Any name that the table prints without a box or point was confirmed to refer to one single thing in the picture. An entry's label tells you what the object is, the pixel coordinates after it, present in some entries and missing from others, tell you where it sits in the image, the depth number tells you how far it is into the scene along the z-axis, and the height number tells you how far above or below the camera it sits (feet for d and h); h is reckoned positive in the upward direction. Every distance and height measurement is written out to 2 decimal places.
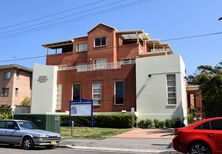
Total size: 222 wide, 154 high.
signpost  80.53 +0.26
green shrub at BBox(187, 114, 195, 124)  99.41 -3.09
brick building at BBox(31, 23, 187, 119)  98.73 +11.57
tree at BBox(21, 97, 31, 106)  165.68 +4.35
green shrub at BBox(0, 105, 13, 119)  145.43 +0.37
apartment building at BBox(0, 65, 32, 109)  161.17 +12.90
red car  34.58 -3.30
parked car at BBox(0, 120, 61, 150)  49.93 -4.29
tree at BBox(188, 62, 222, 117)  85.01 +4.34
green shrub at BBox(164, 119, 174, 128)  92.68 -4.30
